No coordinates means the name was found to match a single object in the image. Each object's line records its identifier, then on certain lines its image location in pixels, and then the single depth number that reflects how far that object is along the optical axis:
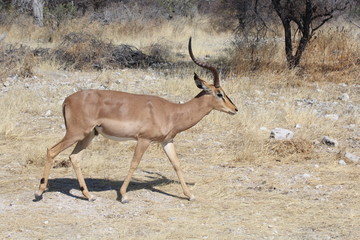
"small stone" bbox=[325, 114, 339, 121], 22.69
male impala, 13.85
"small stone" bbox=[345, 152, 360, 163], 17.58
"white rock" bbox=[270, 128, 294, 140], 19.86
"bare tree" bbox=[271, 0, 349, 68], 31.47
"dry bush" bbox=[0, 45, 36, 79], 30.39
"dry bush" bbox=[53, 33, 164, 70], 33.50
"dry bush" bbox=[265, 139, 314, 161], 18.07
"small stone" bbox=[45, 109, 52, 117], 23.39
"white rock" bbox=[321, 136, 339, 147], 19.30
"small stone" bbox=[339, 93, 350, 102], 26.23
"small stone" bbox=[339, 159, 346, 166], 17.43
